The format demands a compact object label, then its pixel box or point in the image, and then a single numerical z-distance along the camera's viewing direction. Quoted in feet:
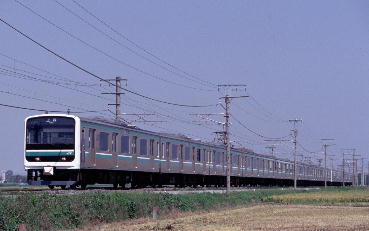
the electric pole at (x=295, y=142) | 258.47
